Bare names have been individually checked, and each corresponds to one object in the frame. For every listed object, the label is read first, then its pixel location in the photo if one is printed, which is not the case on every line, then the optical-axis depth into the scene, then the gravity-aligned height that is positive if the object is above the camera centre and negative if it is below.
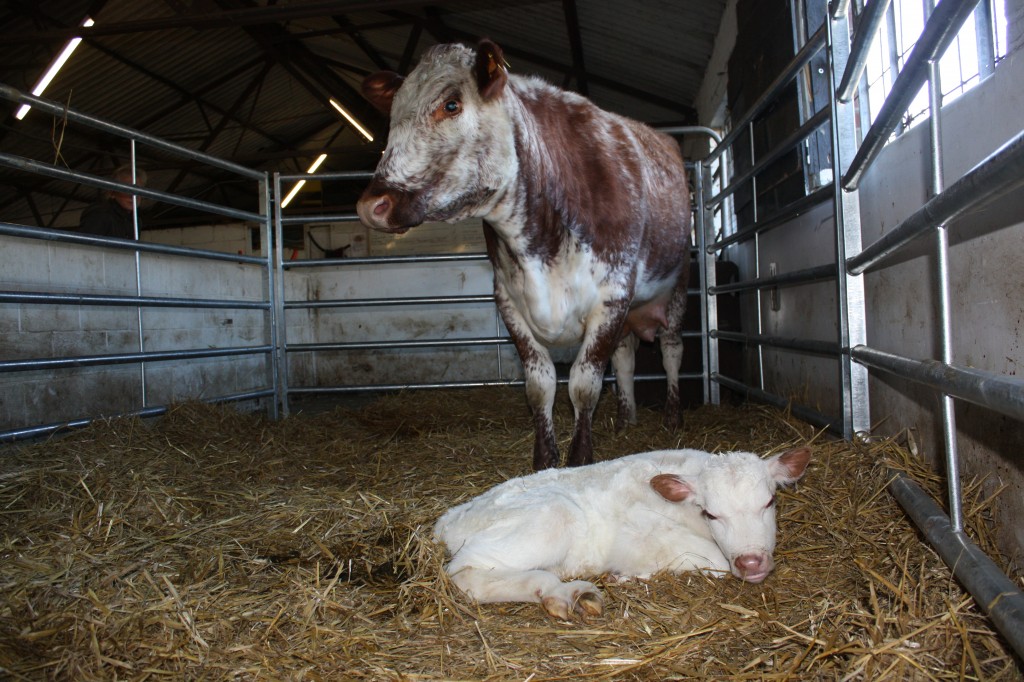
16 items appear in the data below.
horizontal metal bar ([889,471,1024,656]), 1.41 -0.58
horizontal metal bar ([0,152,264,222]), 3.69 +0.95
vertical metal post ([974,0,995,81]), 2.28 +0.87
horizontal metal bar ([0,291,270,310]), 3.80 +0.27
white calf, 2.11 -0.64
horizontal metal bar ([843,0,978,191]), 1.70 +0.67
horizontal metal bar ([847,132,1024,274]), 1.29 +0.25
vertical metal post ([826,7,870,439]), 3.01 +0.26
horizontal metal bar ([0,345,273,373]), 3.77 -0.09
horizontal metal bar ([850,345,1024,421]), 1.28 -0.15
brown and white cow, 3.33 +0.66
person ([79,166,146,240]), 5.99 +1.08
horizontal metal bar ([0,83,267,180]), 3.65 +1.31
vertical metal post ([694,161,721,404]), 5.97 +0.26
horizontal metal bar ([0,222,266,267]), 3.81 +0.63
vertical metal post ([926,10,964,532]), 1.80 +0.06
